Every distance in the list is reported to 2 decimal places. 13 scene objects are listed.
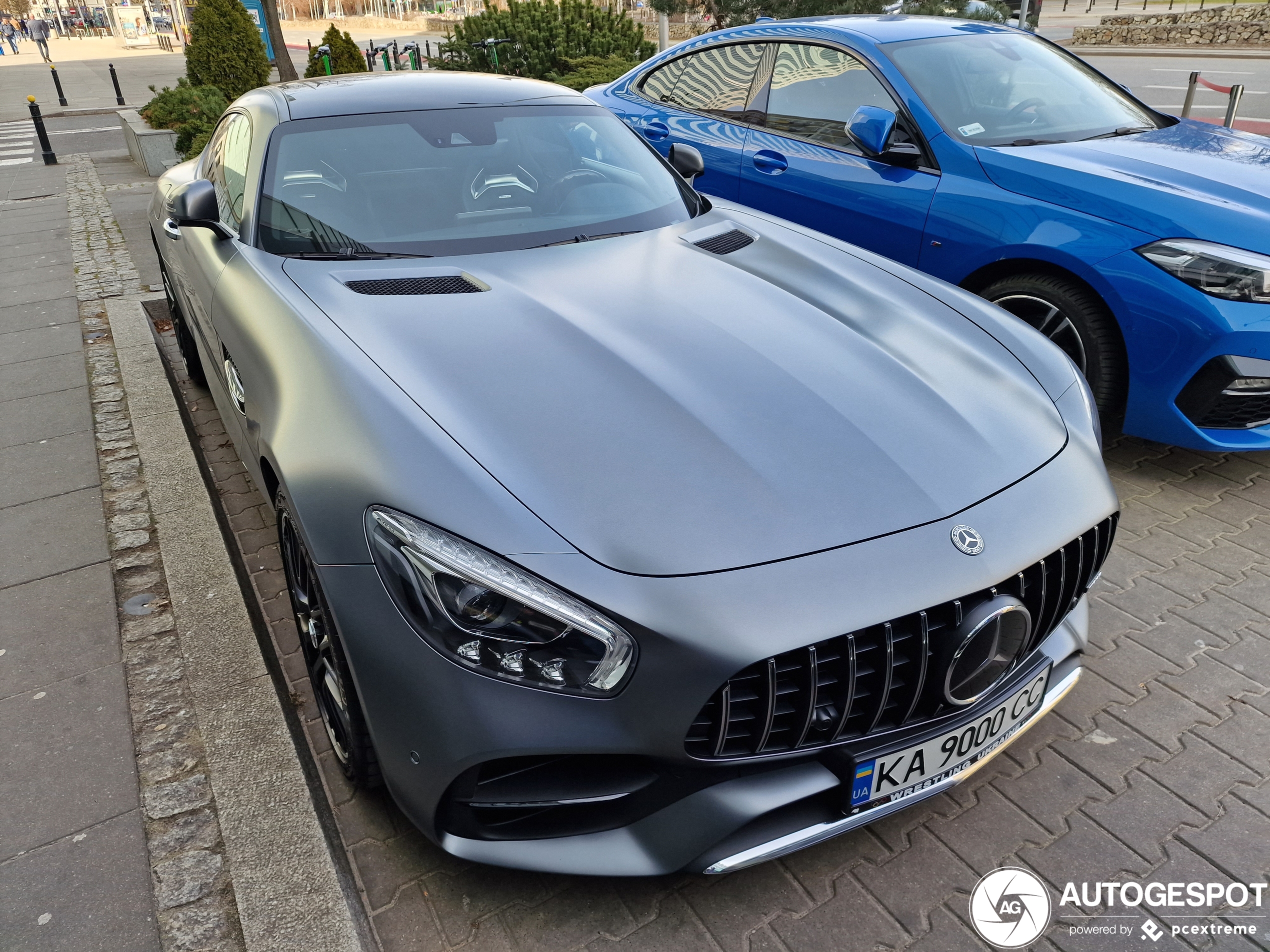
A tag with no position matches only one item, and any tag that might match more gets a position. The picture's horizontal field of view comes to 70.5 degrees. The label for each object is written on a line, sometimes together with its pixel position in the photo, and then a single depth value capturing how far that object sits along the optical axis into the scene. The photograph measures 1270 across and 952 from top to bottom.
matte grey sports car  1.61
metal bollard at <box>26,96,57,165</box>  12.03
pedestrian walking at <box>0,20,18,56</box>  50.75
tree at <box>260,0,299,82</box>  14.44
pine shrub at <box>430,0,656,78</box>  12.54
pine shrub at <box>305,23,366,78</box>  14.04
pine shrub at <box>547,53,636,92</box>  11.45
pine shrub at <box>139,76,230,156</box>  10.52
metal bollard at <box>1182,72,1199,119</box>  9.16
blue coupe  3.32
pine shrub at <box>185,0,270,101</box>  12.28
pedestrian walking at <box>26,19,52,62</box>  39.66
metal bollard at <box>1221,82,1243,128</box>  7.93
